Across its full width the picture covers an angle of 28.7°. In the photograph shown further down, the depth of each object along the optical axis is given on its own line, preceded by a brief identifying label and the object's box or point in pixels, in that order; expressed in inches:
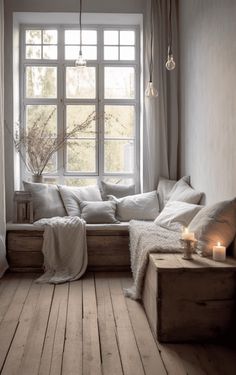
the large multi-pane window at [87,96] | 231.6
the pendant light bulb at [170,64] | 158.4
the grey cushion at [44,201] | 203.9
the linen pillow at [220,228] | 132.1
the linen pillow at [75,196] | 206.4
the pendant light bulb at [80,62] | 170.9
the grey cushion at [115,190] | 221.6
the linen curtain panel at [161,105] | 215.9
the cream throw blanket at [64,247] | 185.3
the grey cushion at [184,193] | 177.9
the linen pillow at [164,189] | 208.2
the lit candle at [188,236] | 129.1
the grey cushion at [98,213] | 199.8
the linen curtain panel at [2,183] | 183.8
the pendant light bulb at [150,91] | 180.4
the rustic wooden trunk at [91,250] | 190.2
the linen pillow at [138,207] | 207.8
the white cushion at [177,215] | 169.9
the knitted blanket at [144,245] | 139.1
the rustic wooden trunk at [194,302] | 118.3
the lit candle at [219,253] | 125.5
